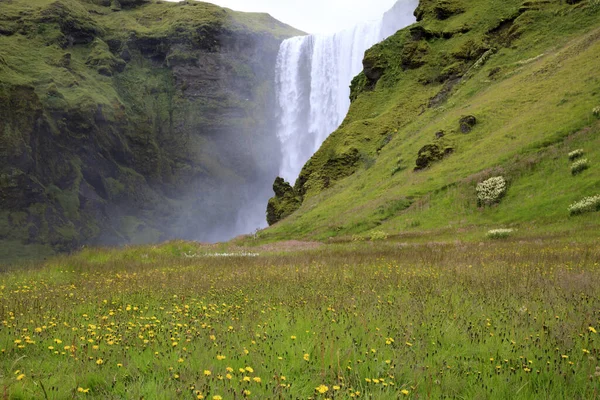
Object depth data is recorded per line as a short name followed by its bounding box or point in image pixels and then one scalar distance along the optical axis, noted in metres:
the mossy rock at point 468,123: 33.97
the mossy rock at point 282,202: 49.39
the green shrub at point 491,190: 23.05
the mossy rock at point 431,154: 33.06
